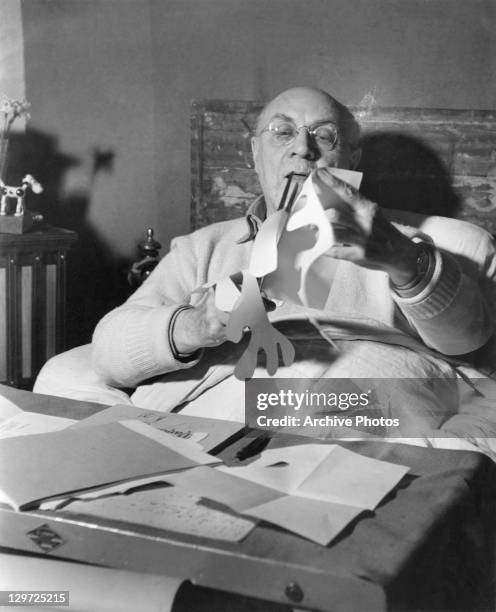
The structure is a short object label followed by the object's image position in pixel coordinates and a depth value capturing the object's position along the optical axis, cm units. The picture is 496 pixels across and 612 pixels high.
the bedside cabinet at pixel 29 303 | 159
